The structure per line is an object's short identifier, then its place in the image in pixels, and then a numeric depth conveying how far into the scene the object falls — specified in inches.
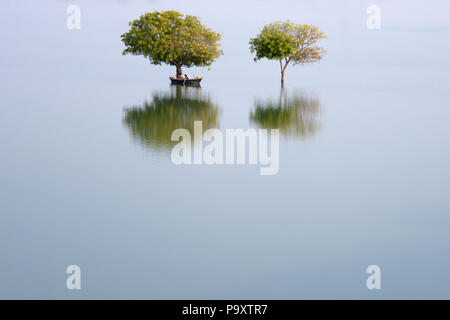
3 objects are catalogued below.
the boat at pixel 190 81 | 2982.3
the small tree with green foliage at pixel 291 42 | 3041.3
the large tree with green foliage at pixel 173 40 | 2945.4
